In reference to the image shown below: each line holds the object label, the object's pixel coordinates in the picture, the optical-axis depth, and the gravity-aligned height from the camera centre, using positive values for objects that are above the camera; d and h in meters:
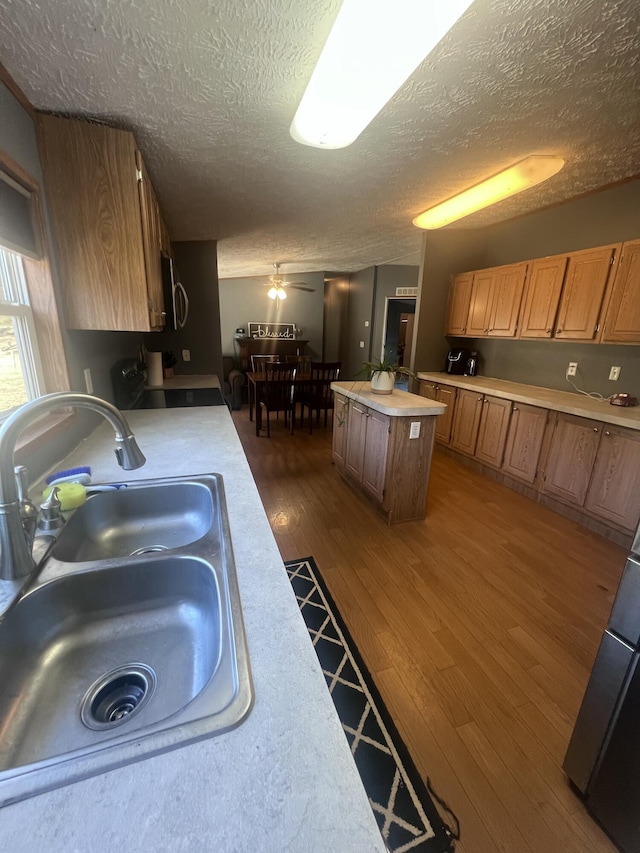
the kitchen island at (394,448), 2.46 -0.83
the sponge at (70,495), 0.96 -0.47
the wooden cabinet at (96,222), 1.43 +0.44
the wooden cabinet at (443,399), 3.89 -0.69
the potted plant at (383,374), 2.83 -0.31
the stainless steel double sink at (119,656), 0.47 -0.63
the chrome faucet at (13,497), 0.66 -0.32
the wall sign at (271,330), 7.66 +0.04
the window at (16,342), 1.31 -0.07
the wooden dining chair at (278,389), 4.58 -0.75
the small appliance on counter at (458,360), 4.21 -0.27
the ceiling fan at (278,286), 6.81 +0.91
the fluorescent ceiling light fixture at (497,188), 2.16 +1.03
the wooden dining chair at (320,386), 4.69 -0.73
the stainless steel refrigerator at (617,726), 0.89 -1.02
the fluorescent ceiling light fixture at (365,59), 0.93 +0.84
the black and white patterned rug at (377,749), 1.02 -1.41
